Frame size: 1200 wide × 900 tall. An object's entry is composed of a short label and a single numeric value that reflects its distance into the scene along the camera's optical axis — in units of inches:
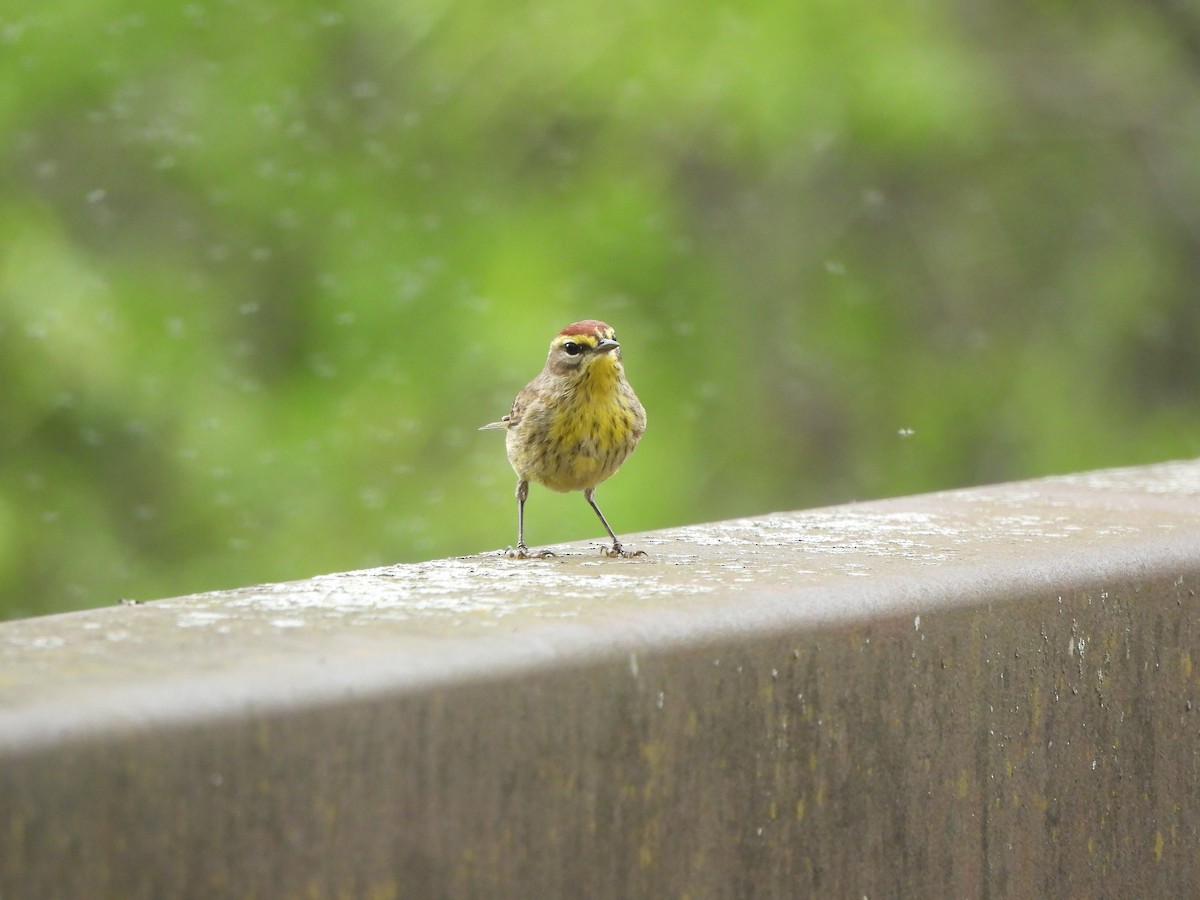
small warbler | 341.7
